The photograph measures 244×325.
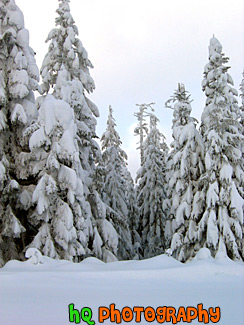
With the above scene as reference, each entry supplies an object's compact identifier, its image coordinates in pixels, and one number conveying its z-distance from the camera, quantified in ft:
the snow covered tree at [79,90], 62.80
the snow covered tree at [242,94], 103.54
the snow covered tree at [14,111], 51.01
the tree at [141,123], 179.92
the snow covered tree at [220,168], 62.18
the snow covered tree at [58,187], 49.24
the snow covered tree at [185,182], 69.15
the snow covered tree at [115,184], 87.15
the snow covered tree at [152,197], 105.40
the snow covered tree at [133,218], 100.37
